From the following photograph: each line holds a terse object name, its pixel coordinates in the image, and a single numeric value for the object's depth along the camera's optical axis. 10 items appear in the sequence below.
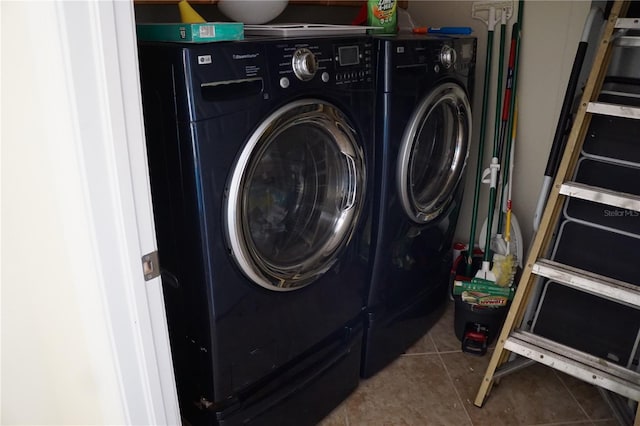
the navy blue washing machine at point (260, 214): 1.05
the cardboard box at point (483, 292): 1.90
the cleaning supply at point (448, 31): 1.85
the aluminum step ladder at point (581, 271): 1.41
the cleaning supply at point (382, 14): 1.64
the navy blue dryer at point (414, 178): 1.49
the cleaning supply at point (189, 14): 1.26
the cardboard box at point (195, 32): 1.03
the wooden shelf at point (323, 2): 1.52
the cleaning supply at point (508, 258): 1.96
